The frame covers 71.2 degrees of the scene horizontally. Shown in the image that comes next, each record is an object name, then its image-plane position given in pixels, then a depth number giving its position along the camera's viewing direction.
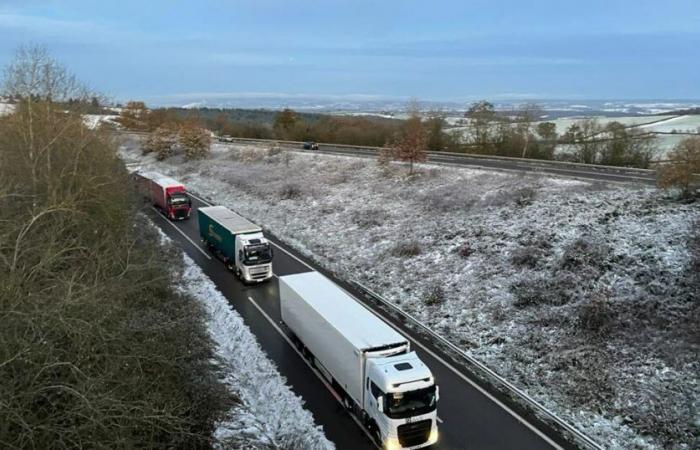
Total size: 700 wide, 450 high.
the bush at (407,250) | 29.61
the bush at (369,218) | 36.22
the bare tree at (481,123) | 60.34
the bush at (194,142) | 70.25
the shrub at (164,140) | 74.50
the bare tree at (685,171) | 27.97
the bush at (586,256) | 23.10
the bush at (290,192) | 46.28
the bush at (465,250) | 27.89
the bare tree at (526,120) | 56.19
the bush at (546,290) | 21.56
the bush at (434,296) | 23.97
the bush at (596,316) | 19.16
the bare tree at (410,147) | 45.91
